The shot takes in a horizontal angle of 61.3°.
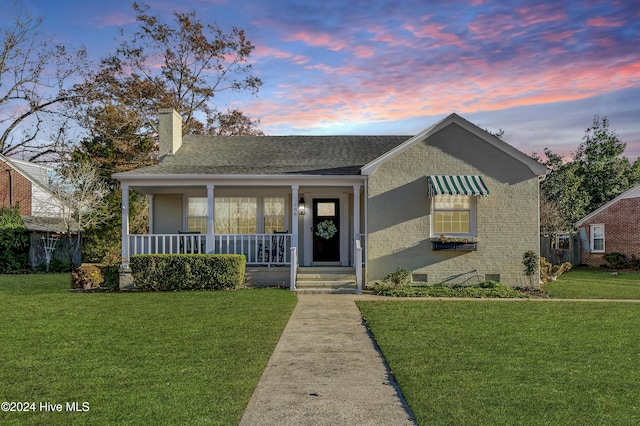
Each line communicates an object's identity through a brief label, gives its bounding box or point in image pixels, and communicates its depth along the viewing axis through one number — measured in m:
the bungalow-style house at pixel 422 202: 15.88
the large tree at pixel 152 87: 31.61
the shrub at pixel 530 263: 15.63
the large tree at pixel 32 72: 34.62
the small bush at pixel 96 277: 15.55
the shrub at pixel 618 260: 26.64
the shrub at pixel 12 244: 24.78
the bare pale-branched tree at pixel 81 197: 25.92
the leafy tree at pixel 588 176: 34.72
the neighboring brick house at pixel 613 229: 26.88
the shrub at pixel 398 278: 15.42
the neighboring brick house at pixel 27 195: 30.09
